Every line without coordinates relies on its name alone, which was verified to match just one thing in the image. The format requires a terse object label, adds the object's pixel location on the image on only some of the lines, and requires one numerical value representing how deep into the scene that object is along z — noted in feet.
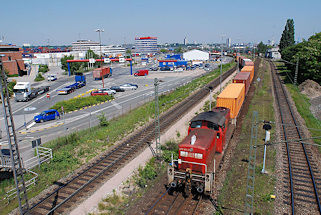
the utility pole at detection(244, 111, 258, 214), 36.14
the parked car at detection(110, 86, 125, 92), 176.55
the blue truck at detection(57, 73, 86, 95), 172.55
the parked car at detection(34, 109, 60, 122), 113.52
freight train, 45.85
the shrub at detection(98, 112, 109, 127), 98.45
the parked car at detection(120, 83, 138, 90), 182.36
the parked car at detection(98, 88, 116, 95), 161.99
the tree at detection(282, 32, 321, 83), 148.77
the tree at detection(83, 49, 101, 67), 322.75
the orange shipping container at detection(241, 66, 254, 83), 160.56
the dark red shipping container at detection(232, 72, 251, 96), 118.42
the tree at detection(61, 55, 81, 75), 280.51
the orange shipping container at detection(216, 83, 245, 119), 78.59
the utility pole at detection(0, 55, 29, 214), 33.64
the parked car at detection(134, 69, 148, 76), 251.80
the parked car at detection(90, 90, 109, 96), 160.30
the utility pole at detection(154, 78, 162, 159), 63.05
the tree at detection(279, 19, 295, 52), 296.90
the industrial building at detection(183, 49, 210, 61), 456.04
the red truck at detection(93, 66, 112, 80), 220.23
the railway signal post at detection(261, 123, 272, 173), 46.63
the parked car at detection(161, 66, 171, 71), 288.10
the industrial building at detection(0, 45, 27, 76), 253.85
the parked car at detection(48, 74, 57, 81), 235.95
